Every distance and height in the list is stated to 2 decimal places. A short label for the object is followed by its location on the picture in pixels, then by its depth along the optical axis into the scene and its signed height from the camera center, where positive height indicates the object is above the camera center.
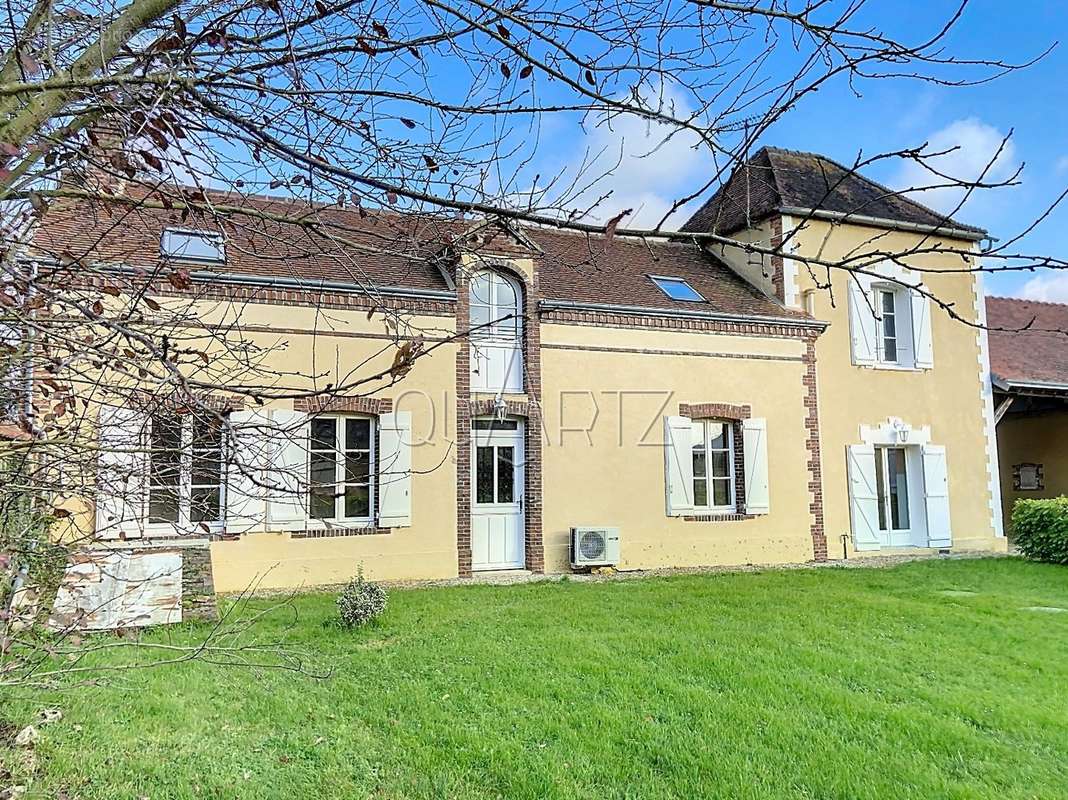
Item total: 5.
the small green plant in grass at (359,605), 6.64 -1.03
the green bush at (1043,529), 11.70 -0.85
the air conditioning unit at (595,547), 10.52 -0.89
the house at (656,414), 9.67 +0.99
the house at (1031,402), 14.52 +1.49
